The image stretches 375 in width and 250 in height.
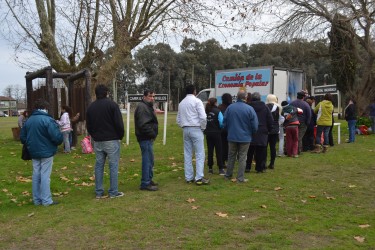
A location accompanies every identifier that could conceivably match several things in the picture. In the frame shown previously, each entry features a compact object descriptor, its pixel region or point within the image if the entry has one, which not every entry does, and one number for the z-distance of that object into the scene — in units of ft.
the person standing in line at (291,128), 39.27
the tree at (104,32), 57.93
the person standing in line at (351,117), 53.31
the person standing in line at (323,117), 45.29
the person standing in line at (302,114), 41.32
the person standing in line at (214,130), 31.19
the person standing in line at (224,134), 34.01
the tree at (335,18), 66.69
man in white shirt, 27.94
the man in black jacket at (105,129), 24.70
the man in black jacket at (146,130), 26.58
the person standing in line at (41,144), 23.79
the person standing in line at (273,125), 35.00
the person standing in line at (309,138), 45.85
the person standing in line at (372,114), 64.46
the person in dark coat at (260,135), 31.94
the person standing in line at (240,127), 28.71
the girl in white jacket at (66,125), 45.34
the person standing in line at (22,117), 56.01
